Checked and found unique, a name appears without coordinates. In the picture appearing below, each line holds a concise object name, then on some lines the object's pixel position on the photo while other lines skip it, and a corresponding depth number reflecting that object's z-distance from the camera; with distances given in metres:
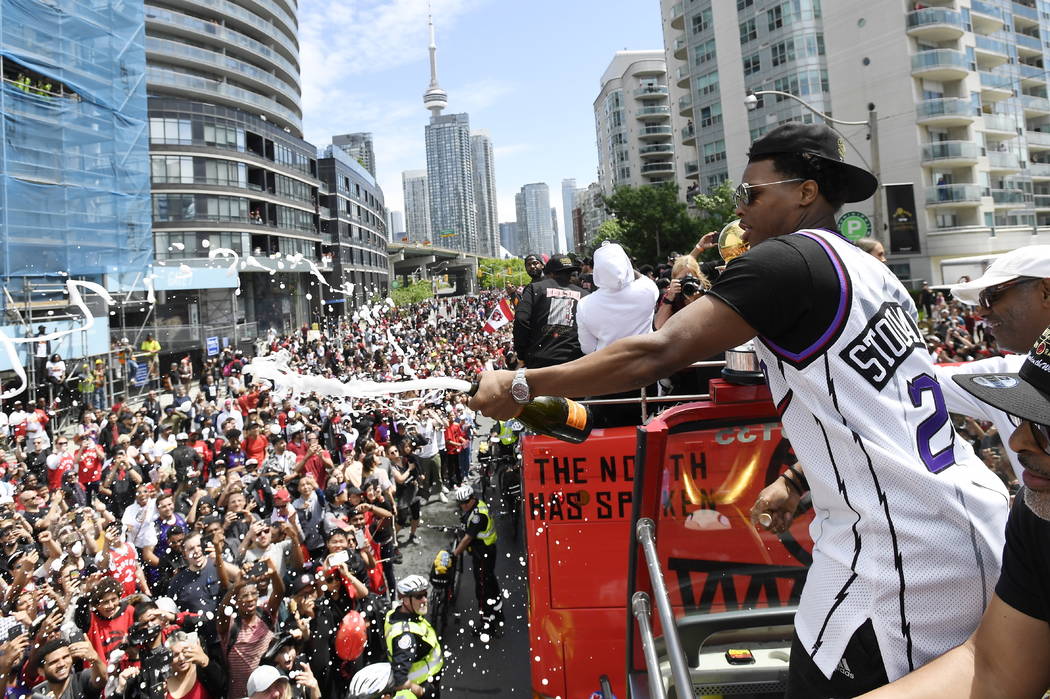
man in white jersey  1.53
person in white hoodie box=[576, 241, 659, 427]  4.23
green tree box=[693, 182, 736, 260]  42.78
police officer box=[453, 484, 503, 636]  8.44
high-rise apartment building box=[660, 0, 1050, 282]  41.25
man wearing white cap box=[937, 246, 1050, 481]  2.43
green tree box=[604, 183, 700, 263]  44.06
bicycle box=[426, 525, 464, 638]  8.12
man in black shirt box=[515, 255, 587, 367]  5.04
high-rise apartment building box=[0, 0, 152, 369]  20.64
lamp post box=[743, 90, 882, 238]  14.94
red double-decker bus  2.20
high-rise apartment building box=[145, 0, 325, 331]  51.19
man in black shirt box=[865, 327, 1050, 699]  1.24
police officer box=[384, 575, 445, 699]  5.74
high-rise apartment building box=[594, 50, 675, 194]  89.25
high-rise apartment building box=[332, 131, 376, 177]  191.68
